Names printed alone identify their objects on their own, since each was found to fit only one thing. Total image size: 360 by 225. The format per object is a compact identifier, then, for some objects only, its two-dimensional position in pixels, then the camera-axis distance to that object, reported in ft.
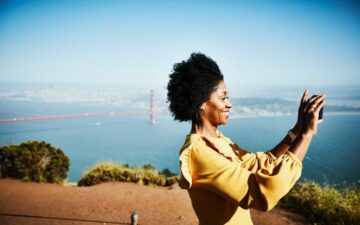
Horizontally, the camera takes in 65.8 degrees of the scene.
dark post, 13.57
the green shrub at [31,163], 29.73
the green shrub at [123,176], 30.19
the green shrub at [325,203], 18.93
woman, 3.26
